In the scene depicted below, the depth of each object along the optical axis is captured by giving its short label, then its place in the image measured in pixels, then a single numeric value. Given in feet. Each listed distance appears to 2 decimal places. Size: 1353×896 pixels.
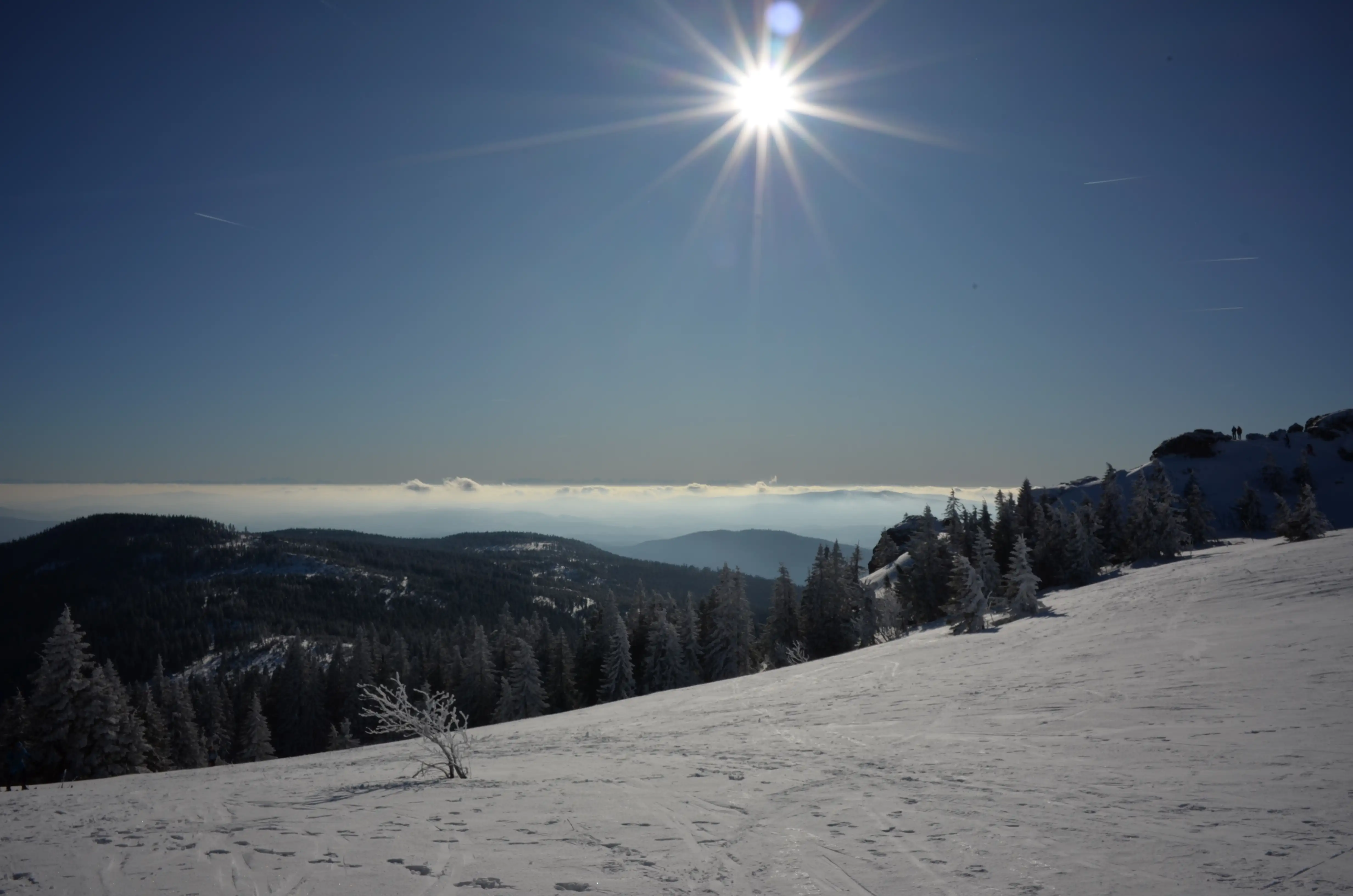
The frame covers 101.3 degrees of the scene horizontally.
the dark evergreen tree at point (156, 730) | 135.74
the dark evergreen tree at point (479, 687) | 182.70
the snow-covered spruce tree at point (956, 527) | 173.58
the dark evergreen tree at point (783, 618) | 188.14
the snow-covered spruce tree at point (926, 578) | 163.94
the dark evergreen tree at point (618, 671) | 165.99
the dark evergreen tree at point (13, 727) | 97.55
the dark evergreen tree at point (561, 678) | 175.83
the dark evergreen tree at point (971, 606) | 100.07
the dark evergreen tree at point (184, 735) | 168.96
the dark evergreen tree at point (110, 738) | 99.25
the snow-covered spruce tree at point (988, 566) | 145.18
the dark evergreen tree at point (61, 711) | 96.27
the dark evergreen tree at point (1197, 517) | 172.35
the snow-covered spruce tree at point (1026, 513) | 180.24
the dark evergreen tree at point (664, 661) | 170.81
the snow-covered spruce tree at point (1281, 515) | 126.72
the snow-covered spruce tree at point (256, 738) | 180.45
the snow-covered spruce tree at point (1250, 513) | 220.43
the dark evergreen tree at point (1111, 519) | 163.53
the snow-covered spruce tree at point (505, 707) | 159.94
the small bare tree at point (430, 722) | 37.35
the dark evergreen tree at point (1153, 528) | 145.69
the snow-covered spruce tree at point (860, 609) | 169.27
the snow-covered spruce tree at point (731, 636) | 175.94
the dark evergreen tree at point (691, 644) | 176.96
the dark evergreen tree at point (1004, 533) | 173.36
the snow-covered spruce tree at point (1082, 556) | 143.13
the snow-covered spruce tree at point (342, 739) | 182.29
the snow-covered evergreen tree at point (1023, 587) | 105.81
